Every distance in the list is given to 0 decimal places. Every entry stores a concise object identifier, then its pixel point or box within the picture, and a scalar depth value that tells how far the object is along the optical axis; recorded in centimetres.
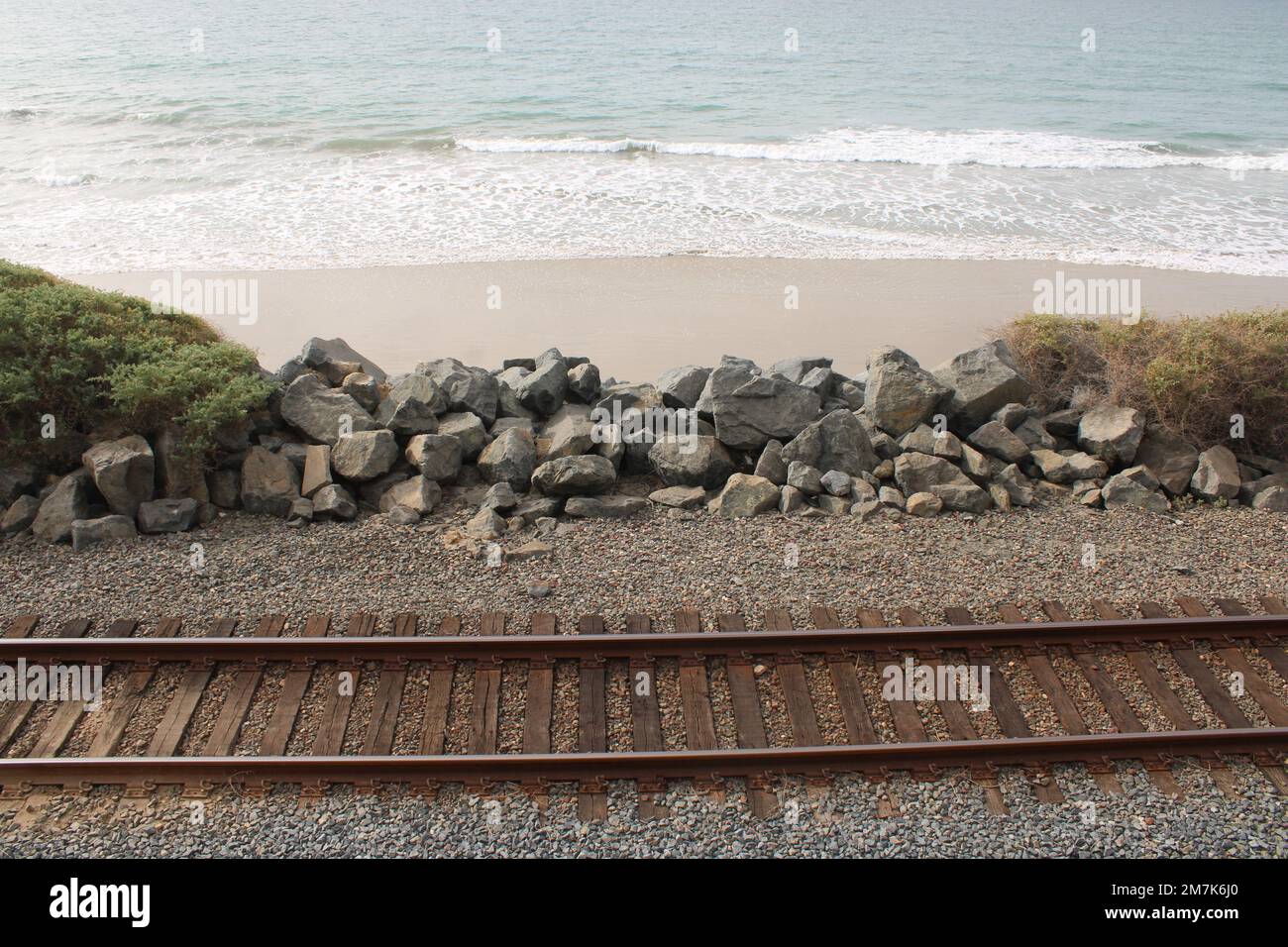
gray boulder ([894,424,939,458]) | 983
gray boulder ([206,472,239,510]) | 890
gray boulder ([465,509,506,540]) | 848
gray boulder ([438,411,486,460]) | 971
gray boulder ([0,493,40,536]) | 840
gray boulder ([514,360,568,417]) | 1058
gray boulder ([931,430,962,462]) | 970
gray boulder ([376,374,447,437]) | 966
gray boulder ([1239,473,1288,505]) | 964
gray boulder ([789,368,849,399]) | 1077
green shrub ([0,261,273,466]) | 885
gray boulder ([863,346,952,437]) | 1022
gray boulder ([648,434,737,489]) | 941
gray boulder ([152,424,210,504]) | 872
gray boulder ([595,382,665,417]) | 1044
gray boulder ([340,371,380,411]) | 1024
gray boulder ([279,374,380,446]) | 958
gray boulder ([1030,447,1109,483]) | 977
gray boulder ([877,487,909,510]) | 916
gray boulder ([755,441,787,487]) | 947
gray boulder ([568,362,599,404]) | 1087
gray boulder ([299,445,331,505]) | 902
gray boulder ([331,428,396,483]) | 916
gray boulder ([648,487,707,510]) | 914
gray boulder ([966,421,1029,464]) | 996
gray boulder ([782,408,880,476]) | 951
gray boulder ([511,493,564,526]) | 888
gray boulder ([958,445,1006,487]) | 952
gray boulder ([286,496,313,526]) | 869
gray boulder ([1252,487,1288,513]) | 941
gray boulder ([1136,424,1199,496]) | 973
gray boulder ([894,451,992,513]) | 919
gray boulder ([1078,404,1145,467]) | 993
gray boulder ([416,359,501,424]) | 1027
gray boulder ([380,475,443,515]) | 892
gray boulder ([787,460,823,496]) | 924
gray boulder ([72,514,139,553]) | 821
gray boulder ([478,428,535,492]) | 933
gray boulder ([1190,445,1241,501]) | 952
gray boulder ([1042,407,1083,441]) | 1055
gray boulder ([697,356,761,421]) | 996
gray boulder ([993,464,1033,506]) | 936
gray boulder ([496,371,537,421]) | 1066
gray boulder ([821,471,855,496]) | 923
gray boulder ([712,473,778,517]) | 900
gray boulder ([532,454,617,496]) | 905
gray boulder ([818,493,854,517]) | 906
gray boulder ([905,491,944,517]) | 905
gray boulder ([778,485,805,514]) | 904
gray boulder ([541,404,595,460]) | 958
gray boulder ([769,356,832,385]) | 1132
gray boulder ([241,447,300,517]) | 884
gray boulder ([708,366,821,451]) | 976
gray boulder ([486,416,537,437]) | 1020
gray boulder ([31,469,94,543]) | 834
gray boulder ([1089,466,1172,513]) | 936
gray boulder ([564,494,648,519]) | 893
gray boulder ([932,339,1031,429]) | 1042
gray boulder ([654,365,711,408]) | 1041
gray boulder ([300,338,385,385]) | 1068
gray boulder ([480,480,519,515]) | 888
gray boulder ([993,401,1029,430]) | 1035
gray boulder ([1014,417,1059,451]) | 1025
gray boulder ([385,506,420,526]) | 873
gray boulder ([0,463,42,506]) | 867
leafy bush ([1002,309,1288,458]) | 1016
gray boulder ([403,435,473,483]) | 924
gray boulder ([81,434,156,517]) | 845
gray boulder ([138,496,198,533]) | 841
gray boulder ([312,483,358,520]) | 875
